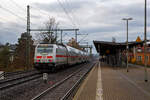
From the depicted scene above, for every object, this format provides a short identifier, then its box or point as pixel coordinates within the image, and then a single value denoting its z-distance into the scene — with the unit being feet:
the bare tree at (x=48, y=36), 126.31
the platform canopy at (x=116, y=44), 97.96
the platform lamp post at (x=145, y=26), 47.94
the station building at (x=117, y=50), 98.22
